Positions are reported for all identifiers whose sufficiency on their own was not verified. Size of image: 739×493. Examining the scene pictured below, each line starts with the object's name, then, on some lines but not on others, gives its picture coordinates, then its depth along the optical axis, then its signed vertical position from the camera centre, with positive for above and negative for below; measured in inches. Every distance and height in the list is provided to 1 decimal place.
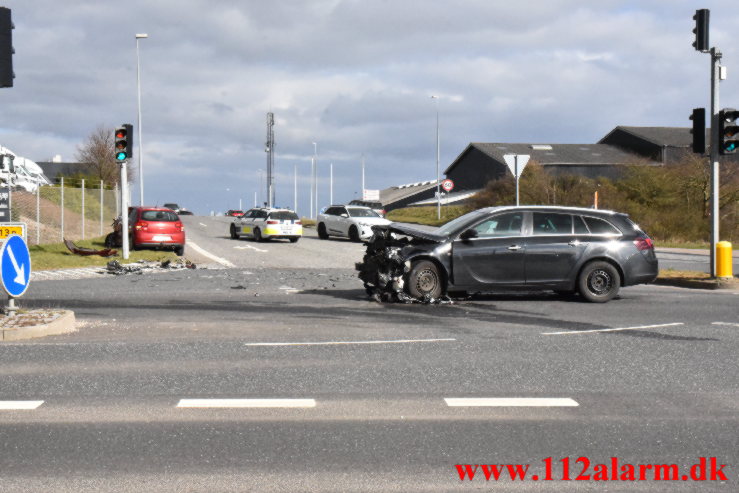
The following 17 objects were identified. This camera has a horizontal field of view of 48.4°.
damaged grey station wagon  523.2 -13.7
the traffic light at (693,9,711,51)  647.1 +163.1
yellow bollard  669.3 -20.8
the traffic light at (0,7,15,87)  530.3 +119.8
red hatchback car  1055.0 +3.9
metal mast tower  3524.1 +393.1
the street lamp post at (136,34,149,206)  1359.6 +225.2
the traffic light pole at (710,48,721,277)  676.1 +78.3
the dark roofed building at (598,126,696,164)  2918.3 +355.7
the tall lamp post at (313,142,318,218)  3319.4 +205.5
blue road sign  392.8 -16.0
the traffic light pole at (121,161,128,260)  913.5 +21.3
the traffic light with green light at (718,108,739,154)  663.1 +84.1
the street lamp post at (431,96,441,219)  2368.4 +252.3
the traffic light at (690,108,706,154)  652.1 +85.1
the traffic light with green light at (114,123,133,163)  886.9 +98.4
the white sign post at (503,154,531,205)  877.6 +77.0
